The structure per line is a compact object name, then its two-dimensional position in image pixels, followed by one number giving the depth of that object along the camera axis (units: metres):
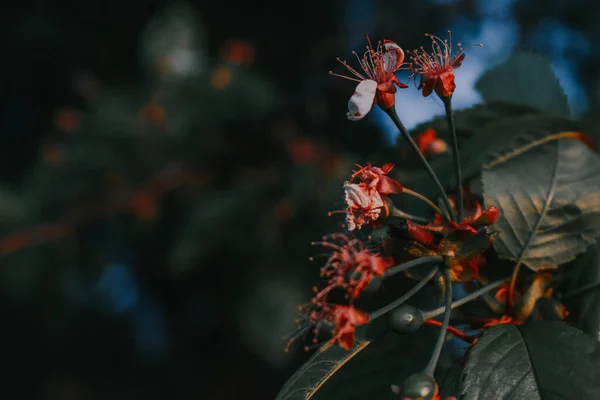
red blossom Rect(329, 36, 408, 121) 0.43
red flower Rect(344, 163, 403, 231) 0.43
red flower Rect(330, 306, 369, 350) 0.40
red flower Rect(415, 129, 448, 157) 0.61
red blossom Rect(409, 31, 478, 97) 0.46
